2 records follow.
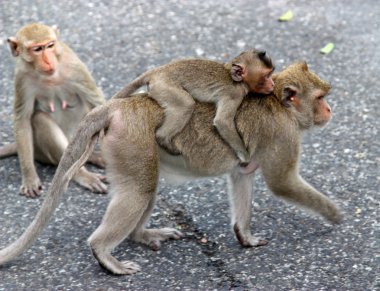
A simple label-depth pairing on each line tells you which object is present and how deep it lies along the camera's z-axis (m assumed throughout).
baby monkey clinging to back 10.85
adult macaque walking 10.63
